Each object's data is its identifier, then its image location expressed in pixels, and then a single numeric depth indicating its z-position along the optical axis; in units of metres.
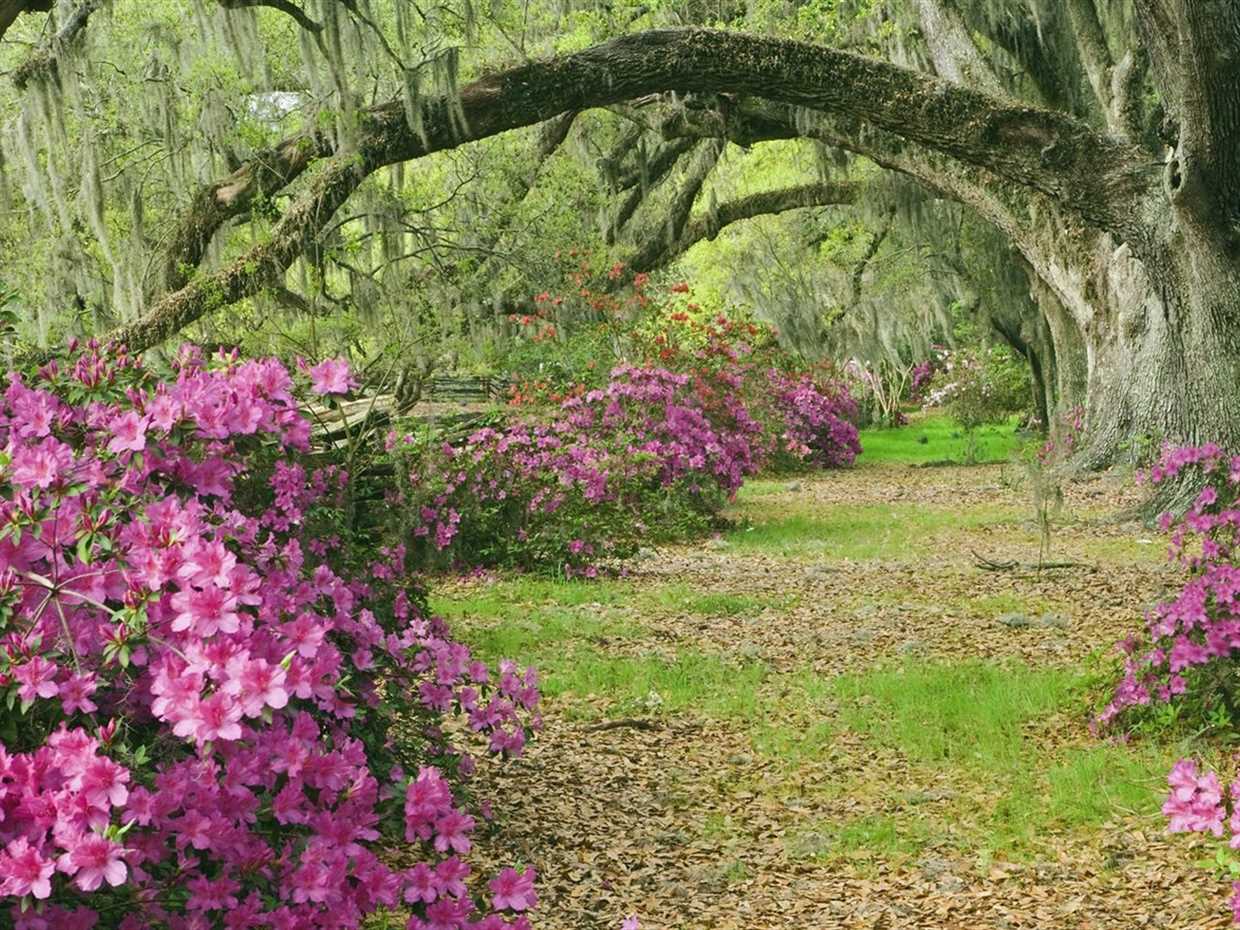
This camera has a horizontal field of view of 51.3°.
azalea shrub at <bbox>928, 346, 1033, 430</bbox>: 23.77
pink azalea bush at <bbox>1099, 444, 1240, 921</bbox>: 4.77
